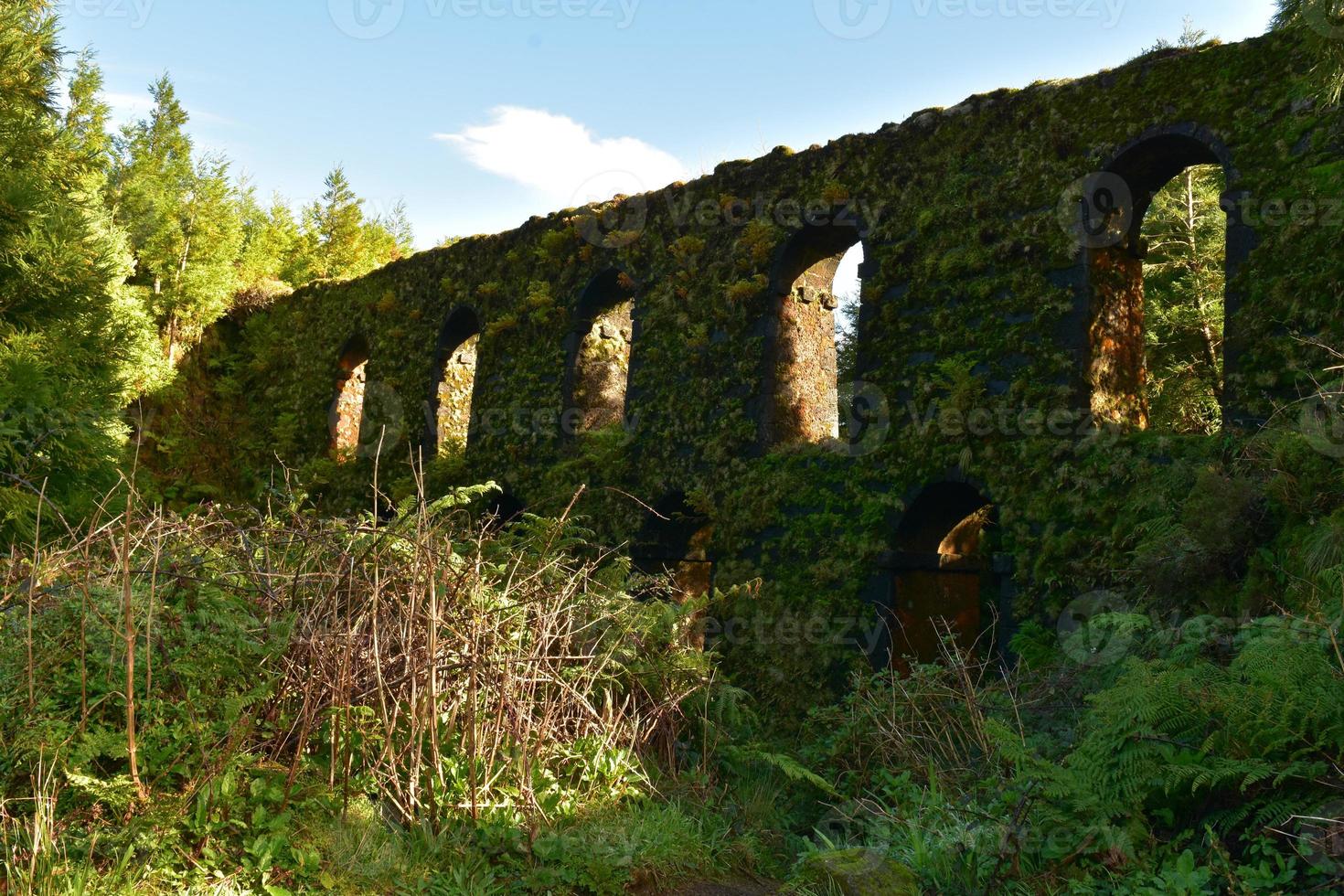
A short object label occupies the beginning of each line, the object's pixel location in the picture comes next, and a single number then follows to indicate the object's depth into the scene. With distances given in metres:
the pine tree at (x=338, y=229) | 25.97
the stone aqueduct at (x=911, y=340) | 7.48
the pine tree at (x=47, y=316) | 9.77
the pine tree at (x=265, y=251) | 19.94
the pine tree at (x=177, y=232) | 19.12
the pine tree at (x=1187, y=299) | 15.48
